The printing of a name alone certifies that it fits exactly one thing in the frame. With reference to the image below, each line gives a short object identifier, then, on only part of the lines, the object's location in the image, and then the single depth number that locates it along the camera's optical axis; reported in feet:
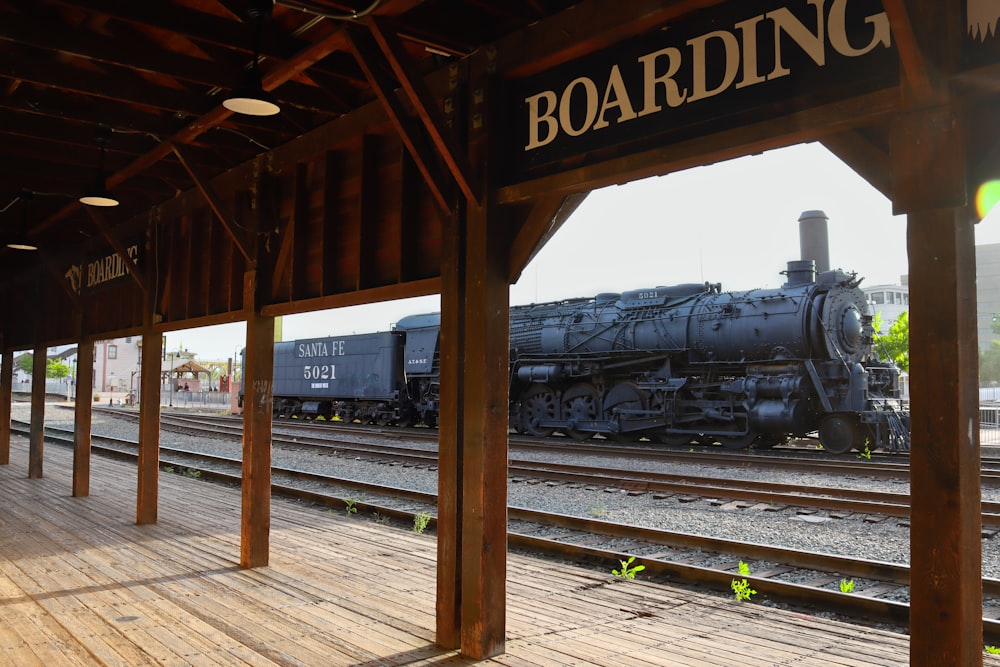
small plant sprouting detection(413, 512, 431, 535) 26.63
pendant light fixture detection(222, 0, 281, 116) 14.53
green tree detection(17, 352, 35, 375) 218.13
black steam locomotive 49.34
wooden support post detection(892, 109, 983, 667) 8.16
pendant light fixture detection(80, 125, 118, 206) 22.40
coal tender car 84.38
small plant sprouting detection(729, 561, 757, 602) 18.11
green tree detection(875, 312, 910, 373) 106.01
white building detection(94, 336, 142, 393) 238.68
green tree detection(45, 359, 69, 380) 244.42
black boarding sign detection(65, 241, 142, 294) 31.44
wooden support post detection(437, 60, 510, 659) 14.16
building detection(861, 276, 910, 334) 305.12
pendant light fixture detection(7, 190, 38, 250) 27.58
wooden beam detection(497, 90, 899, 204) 8.92
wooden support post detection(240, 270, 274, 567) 21.25
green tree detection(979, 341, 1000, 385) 238.48
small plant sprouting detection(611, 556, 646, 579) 19.88
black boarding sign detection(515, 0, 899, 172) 9.29
